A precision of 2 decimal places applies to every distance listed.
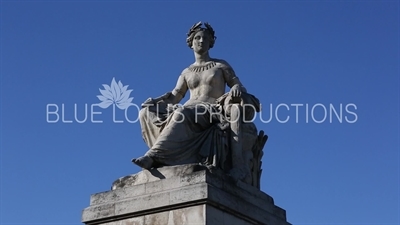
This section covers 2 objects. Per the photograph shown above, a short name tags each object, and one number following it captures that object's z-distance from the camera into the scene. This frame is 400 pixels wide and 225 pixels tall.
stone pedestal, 10.66
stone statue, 11.73
